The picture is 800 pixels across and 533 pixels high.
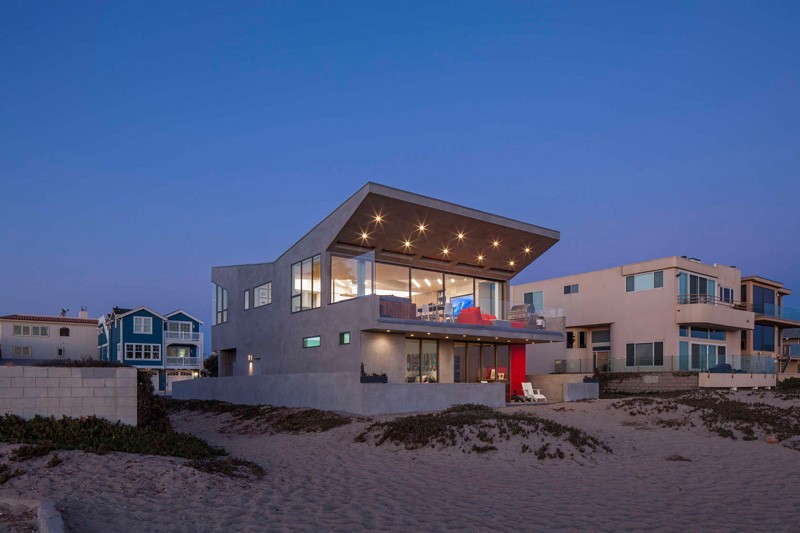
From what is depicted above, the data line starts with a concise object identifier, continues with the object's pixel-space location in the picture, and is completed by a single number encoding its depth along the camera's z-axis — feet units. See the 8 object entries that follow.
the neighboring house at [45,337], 182.60
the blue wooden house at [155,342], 188.34
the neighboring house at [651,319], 115.44
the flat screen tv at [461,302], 90.84
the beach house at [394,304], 73.46
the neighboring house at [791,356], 156.04
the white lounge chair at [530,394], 89.61
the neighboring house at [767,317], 141.28
